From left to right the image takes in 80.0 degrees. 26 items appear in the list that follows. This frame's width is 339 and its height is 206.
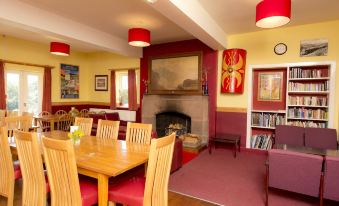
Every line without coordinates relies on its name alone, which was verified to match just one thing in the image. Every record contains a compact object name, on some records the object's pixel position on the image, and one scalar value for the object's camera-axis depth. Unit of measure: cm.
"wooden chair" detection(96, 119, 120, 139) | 288
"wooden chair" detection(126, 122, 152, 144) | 266
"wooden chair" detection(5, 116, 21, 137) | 328
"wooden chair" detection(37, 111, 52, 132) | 521
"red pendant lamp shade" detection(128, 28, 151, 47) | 356
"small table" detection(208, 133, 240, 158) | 423
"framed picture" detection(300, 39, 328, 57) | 390
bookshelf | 390
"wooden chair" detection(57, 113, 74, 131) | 545
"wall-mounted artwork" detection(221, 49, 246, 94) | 452
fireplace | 498
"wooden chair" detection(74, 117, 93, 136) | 310
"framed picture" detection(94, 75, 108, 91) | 704
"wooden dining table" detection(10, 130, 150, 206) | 169
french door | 552
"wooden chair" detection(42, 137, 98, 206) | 153
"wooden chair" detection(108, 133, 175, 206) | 165
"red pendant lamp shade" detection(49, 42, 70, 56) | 453
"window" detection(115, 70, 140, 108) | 672
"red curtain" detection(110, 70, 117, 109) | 670
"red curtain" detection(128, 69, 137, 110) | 632
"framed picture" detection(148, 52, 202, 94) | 510
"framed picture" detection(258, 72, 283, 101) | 443
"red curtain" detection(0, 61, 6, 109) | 514
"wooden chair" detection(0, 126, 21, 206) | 207
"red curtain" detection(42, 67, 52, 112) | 606
